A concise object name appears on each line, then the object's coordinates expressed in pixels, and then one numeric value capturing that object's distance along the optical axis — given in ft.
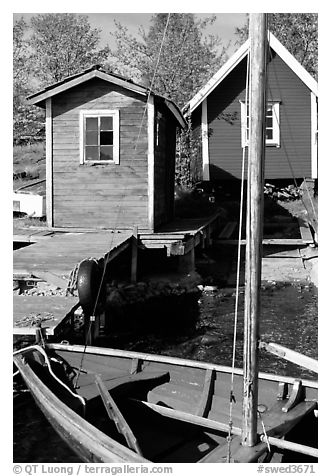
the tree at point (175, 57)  107.14
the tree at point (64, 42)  131.13
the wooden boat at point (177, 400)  17.53
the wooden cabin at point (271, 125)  73.56
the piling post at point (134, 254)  49.32
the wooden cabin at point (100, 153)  50.42
